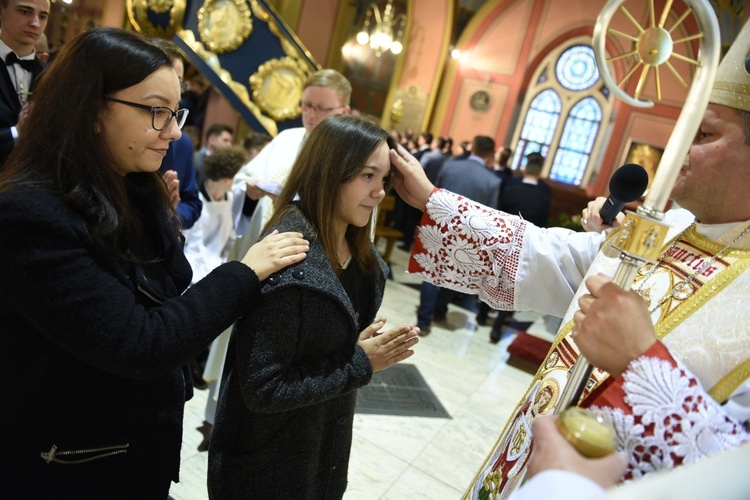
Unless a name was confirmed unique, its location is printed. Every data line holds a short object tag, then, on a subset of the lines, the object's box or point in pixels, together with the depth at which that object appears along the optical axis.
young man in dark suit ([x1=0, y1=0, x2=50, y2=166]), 2.44
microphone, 1.51
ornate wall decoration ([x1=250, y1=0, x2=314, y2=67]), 4.03
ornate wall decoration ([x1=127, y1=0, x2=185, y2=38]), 3.90
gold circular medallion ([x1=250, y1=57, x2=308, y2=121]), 4.14
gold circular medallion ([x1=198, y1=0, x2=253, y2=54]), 3.96
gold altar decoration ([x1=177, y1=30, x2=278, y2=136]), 4.05
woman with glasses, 1.09
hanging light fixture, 12.12
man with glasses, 2.85
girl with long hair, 1.45
